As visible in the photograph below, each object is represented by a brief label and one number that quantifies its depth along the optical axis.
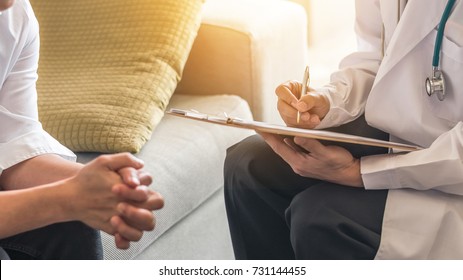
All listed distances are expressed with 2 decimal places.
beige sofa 1.95
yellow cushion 1.96
